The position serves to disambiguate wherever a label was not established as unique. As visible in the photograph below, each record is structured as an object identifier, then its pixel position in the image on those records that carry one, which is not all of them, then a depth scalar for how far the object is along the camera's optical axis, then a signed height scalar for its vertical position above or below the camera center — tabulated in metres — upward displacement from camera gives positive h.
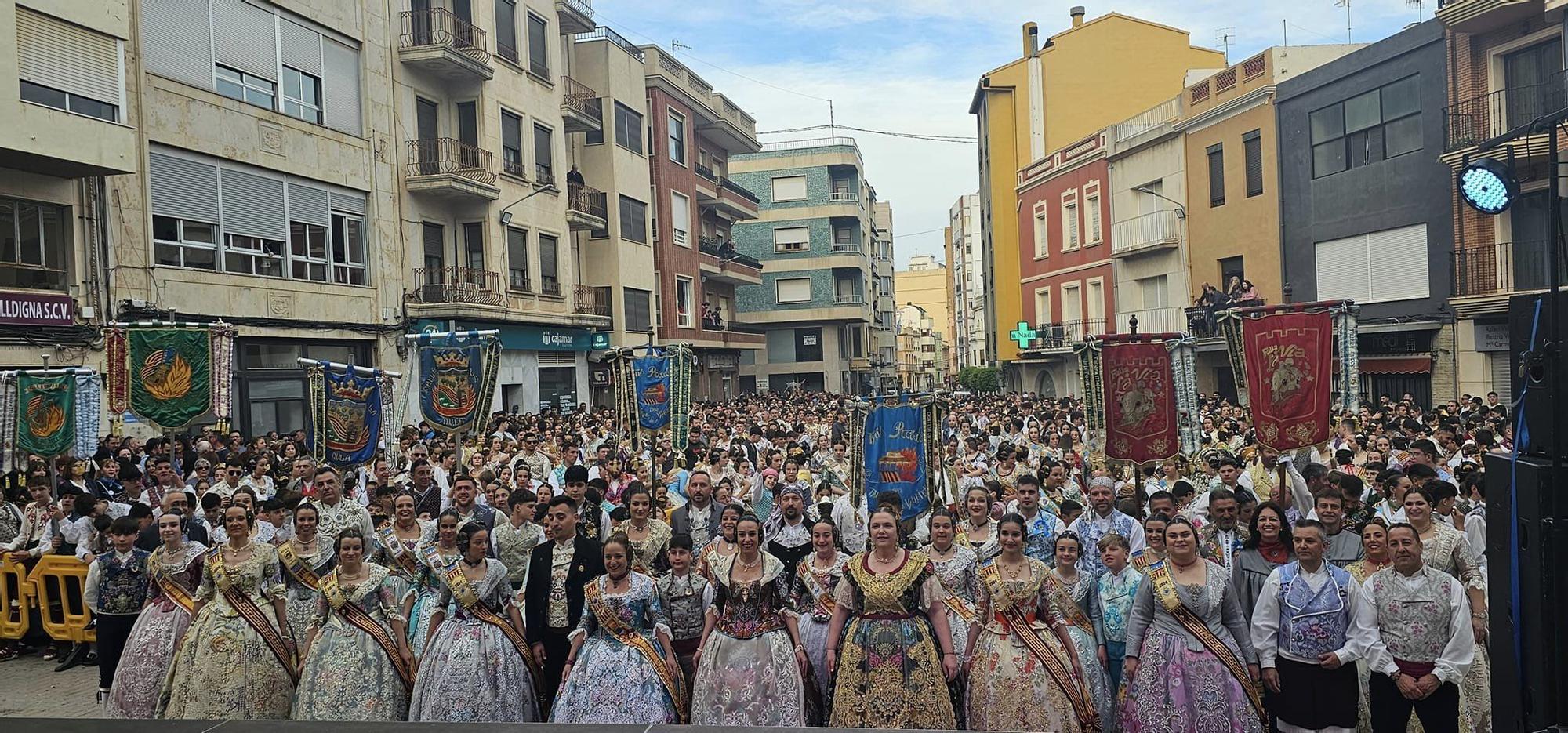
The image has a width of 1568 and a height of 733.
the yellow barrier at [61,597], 9.44 -1.90
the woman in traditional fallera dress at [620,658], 6.15 -1.74
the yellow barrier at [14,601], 9.73 -1.97
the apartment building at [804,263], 55.28 +4.96
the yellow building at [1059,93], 38.81 +9.65
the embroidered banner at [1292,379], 8.69 -0.33
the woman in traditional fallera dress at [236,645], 6.75 -1.72
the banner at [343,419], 11.38 -0.46
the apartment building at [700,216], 36.75 +5.62
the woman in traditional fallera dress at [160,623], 7.00 -1.62
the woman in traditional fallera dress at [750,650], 6.12 -1.71
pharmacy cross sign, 35.97 +0.53
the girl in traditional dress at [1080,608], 6.47 -1.65
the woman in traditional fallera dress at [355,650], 6.55 -1.73
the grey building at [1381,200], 22.28 +3.11
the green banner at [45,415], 11.66 -0.30
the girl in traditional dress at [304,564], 7.15 -1.27
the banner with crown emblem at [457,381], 11.68 -0.10
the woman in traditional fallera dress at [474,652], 6.41 -1.74
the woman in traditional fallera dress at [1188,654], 5.77 -1.74
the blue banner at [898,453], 9.81 -0.92
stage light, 5.10 +0.71
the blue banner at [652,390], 11.98 -0.29
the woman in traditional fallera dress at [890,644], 6.05 -1.68
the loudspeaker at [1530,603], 3.61 -0.98
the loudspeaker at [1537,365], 3.71 -0.13
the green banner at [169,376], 10.89 +0.08
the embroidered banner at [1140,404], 9.98 -0.56
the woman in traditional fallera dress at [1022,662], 6.00 -1.80
